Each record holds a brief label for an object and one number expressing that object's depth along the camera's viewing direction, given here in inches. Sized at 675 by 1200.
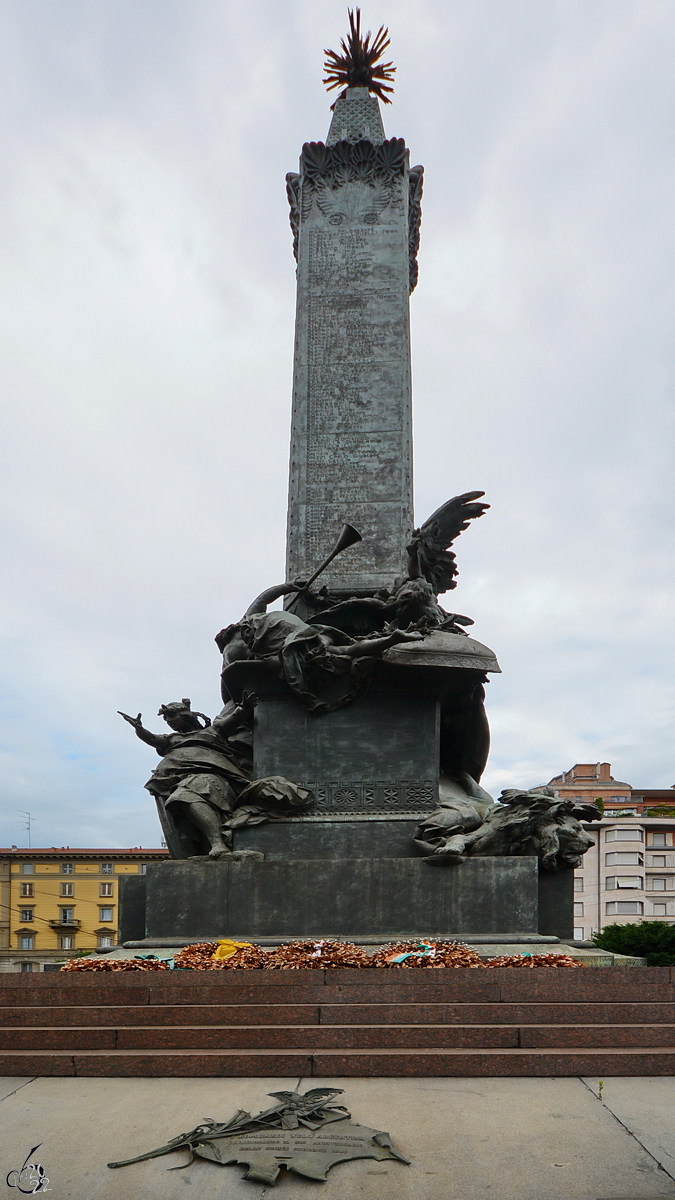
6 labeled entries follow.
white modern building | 2362.2
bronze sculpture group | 410.0
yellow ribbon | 340.8
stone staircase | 257.0
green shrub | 1354.6
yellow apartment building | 2564.0
